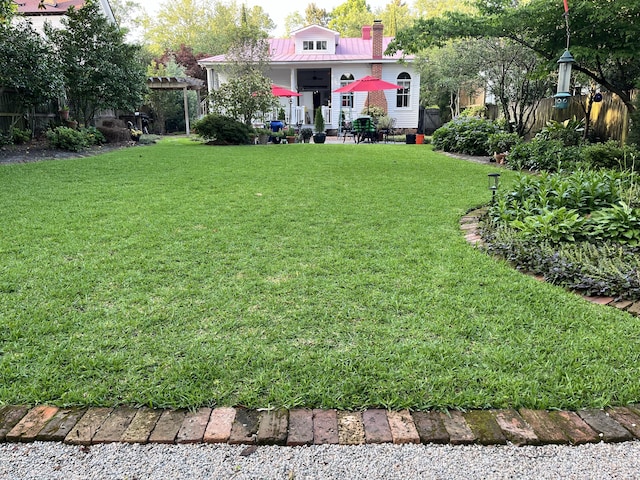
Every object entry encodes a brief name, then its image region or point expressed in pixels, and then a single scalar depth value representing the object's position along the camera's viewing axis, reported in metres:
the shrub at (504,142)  10.04
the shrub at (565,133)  9.28
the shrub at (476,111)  16.62
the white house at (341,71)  20.58
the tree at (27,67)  9.88
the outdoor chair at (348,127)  19.09
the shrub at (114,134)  13.89
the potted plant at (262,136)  14.74
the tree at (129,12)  40.41
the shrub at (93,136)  12.13
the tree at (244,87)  14.38
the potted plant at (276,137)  15.15
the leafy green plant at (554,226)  3.65
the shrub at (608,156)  6.43
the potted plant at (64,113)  12.91
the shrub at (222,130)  13.65
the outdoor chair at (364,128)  15.91
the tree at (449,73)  13.35
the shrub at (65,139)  10.78
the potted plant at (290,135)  15.25
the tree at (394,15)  43.40
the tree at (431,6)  41.54
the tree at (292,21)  47.94
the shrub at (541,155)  7.96
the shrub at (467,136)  11.16
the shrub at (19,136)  10.52
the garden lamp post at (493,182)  4.64
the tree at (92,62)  12.44
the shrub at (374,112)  19.58
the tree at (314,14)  46.50
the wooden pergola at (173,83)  18.16
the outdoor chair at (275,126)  16.86
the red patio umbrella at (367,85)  15.38
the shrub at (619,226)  3.57
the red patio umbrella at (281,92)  16.19
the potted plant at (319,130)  15.46
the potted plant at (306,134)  15.91
